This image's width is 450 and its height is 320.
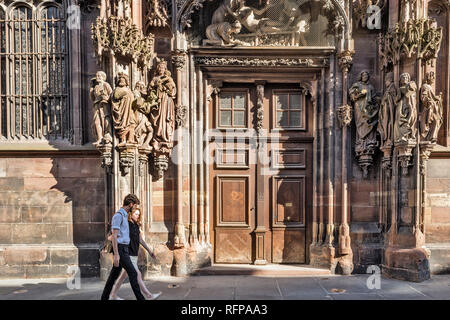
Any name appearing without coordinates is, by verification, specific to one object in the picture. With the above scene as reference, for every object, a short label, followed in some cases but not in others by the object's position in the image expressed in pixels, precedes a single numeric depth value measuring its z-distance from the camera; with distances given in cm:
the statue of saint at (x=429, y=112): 661
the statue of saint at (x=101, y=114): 658
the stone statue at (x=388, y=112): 680
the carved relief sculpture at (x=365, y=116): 705
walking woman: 504
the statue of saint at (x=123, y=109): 651
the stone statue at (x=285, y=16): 737
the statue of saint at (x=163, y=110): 696
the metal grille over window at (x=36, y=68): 750
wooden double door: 757
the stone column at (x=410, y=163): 657
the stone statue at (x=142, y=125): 676
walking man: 483
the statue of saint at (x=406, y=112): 659
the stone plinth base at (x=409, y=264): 650
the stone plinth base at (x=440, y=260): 708
